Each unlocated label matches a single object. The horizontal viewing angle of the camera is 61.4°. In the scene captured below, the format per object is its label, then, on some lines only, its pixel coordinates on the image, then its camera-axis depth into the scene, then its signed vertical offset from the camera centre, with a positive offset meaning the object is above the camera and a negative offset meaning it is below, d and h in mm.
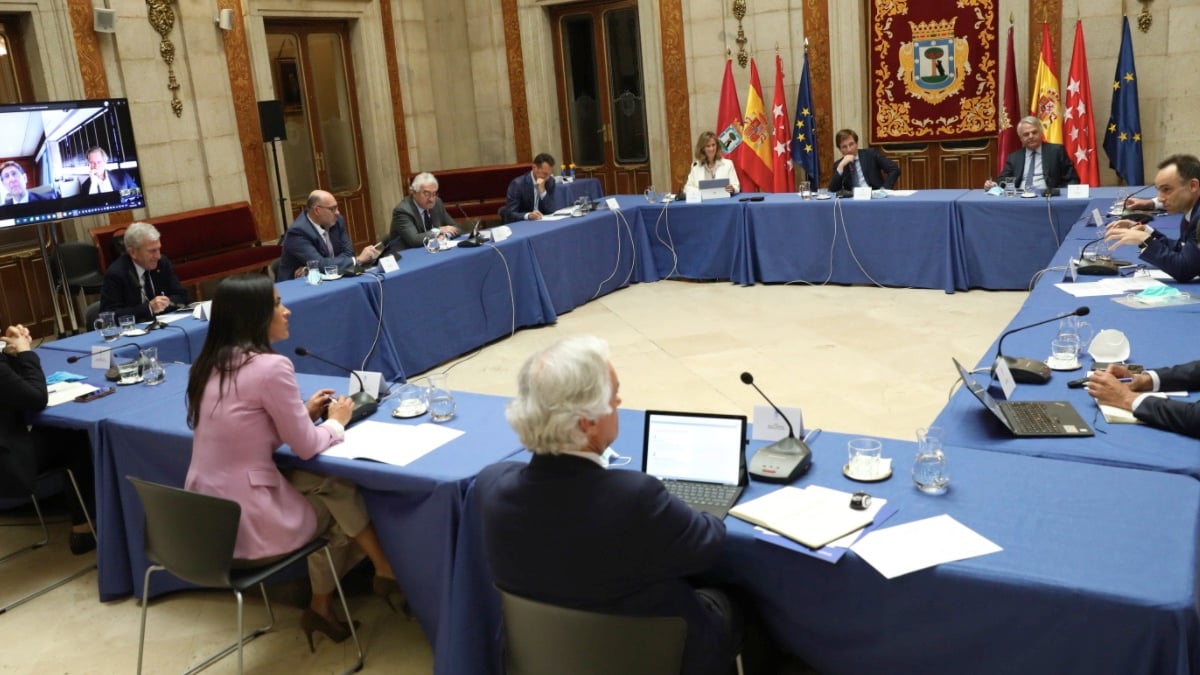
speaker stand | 9078 -311
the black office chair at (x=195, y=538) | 2607 -967
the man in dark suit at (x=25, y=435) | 3514 -902
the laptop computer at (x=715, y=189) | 7859 -549
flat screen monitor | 6824 +101
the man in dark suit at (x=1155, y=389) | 2537 -830
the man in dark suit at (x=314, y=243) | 6012 -520
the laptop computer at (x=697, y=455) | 2467 -821
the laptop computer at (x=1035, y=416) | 2639 -867
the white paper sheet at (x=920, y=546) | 2053 -911
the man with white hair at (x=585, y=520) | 1933 -742
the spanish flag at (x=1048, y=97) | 7988 -76
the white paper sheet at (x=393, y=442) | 2883 -853
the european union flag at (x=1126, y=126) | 7730 -352
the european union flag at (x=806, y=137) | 9031 -248
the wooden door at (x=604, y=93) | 10406 +352
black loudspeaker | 8711 +316
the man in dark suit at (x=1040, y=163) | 7000 -519
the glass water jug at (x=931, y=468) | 2357 -847
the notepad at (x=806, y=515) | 2203 -897
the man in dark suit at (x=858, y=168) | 7711 -491
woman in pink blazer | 2832 -769
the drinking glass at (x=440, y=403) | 3160 -800
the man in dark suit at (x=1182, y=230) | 4086 -658
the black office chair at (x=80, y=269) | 7364 -677
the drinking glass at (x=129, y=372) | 3959 -778
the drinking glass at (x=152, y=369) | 3947 -773
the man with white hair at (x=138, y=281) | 5117 -561
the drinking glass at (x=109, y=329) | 4613 -701
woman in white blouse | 8266 -381
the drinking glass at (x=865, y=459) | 2482 -859
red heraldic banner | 8547 +231
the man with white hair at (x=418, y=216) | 6648 -469
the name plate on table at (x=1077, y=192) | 6359 -664
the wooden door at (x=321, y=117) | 9617 +347
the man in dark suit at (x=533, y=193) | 7906 -453
